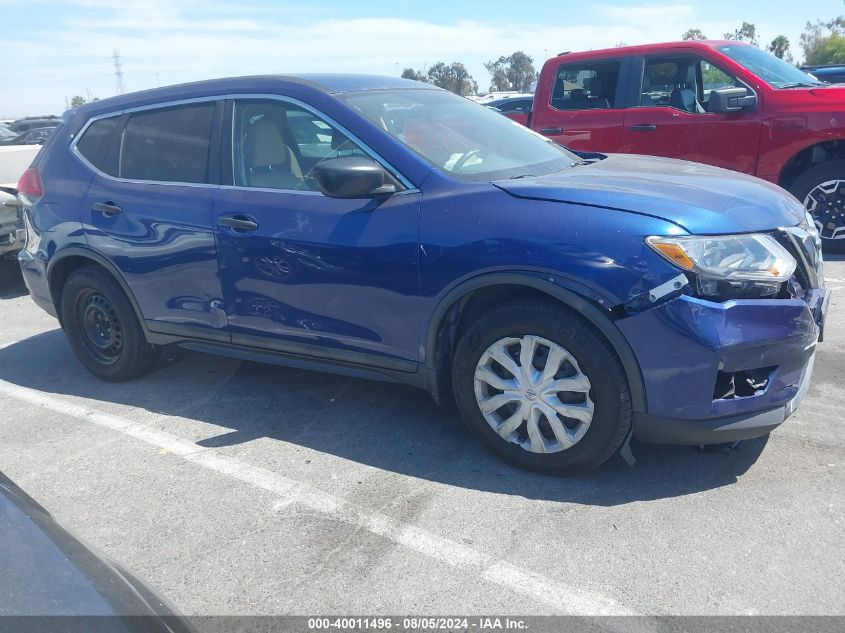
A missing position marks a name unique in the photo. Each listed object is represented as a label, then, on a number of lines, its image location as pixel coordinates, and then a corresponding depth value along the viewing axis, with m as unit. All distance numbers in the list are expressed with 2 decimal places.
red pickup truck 6.84
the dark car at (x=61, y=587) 1.65
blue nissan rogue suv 3.03
